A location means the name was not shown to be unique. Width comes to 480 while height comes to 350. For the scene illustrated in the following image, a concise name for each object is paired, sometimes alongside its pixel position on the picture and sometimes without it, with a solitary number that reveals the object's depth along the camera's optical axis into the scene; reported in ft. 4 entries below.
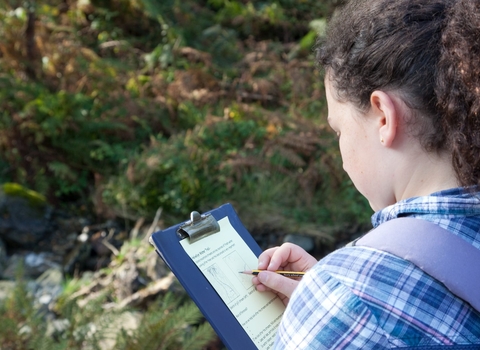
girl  2.95
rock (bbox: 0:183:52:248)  16.29
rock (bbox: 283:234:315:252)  14.91
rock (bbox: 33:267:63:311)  12.46
